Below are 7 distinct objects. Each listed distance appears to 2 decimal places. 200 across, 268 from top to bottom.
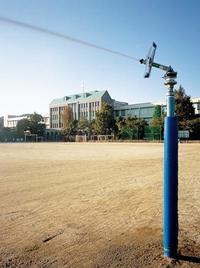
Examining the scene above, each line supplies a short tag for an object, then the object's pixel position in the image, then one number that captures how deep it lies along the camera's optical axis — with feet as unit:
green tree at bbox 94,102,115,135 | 284.00
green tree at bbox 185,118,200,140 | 201.98
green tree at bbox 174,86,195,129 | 208.95
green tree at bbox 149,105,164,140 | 218.79
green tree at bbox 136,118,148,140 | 240.94
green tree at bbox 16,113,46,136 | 351.67
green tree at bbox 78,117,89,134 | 319.06
